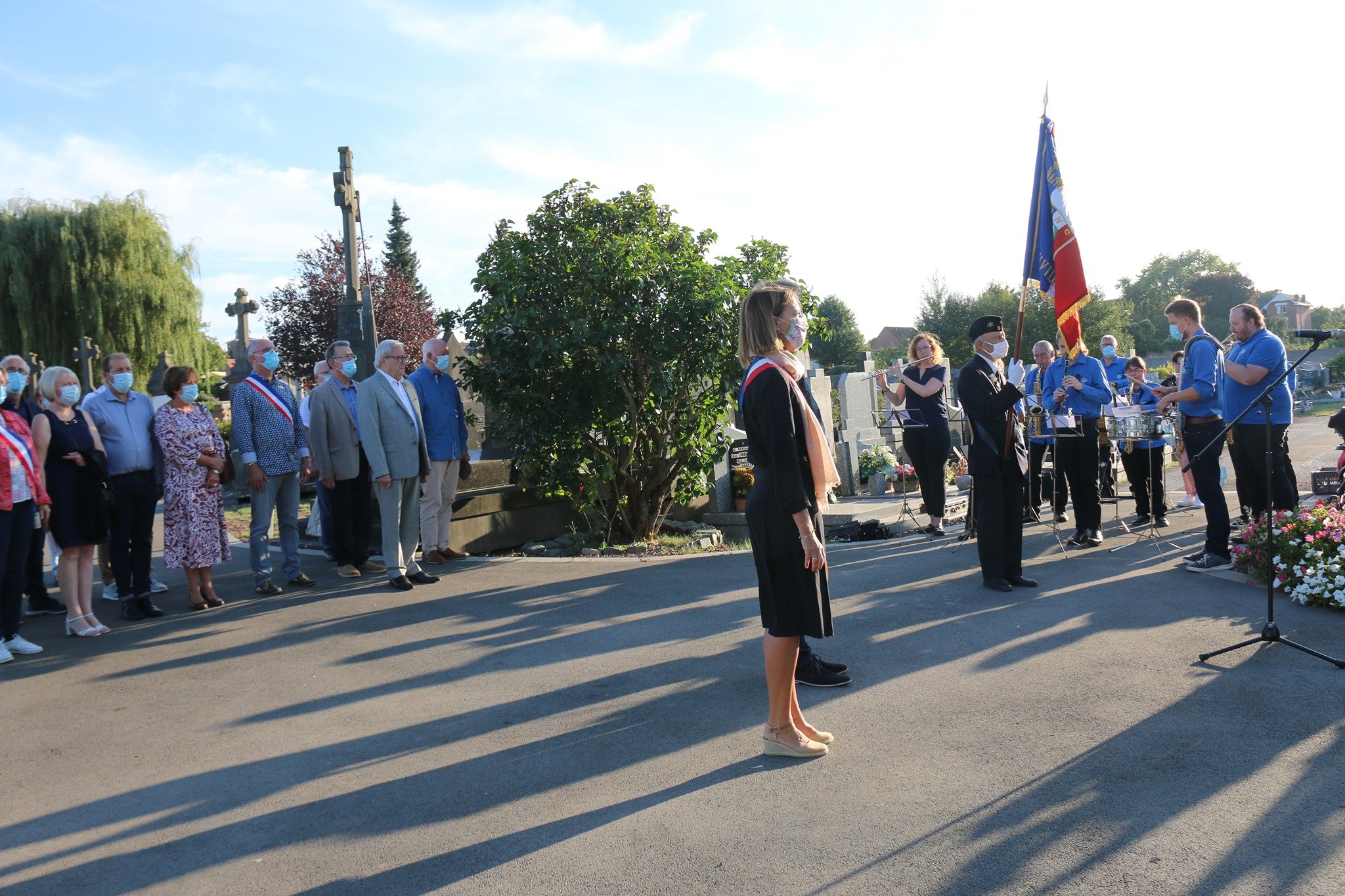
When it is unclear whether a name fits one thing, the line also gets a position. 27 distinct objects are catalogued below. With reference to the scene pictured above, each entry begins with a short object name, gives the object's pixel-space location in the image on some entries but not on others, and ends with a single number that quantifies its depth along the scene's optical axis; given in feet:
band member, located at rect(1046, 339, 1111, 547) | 29.84
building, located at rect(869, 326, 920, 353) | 314.14
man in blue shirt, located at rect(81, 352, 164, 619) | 23.75
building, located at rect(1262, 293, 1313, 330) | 314.76
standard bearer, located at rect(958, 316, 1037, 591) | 23.59
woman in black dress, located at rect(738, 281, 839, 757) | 13.01
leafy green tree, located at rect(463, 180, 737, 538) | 30.68
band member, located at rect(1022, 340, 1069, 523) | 34.17
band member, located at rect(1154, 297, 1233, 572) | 24.88
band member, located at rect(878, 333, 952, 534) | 32.68
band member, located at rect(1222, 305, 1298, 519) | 24.04
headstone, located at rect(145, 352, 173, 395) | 67.00
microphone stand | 16.31
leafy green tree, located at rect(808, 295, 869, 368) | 205.26
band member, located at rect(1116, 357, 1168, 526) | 32.58
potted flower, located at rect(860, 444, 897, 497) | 47.96
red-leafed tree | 86.07
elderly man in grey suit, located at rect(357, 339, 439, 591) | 25.72
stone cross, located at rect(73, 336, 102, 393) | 77.20
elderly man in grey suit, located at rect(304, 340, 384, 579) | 27.30
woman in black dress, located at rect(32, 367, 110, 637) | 22.00
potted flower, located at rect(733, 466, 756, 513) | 42.16
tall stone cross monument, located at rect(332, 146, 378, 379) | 41.34
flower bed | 20.02
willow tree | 86.12
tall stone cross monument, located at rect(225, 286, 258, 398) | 57.62
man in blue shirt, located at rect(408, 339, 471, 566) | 29.81
